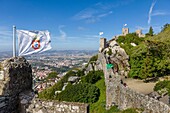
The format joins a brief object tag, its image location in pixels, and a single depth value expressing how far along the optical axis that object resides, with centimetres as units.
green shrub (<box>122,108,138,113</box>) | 649
